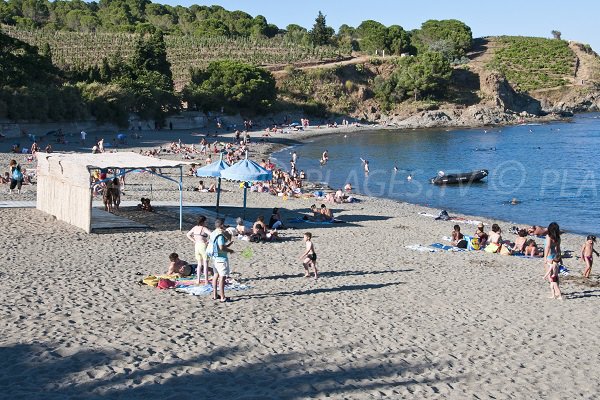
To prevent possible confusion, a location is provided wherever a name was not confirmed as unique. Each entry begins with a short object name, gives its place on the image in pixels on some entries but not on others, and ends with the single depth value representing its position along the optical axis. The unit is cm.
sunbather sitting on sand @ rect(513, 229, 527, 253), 1688
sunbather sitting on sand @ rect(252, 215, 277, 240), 1608
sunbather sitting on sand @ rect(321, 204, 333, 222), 1980
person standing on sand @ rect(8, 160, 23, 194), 2096
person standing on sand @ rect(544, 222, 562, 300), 1209
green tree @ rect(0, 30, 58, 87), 5025
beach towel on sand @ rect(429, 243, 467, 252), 1675
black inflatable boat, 3603
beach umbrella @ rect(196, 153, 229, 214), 1828
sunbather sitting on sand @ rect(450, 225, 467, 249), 1709
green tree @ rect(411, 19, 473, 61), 13725
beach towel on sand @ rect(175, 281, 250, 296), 1090
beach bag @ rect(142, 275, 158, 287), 1131
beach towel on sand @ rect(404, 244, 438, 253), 1627
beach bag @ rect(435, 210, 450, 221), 2325
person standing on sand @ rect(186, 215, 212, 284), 1141
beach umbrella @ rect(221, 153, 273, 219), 1750
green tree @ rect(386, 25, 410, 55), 11494
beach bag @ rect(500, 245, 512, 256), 1664
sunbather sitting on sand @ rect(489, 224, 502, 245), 1702
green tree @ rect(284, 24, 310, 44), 11683
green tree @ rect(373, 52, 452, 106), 8831
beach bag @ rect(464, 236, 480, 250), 1706
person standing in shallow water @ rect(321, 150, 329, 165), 4438
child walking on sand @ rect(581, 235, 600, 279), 1409
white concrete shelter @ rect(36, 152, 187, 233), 1568
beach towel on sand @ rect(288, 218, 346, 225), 1944
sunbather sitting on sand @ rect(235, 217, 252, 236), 1620
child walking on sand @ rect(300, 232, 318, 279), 1248
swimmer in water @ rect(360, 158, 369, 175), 4069
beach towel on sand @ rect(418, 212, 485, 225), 2292
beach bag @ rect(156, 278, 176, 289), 1116
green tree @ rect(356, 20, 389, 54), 11538
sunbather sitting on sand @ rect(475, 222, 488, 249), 1729
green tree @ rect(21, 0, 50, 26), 12041
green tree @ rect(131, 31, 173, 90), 6588
